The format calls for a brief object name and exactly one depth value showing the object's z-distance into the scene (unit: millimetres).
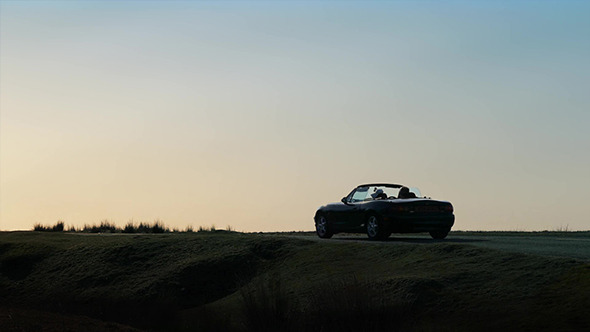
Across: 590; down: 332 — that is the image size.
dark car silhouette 24469
